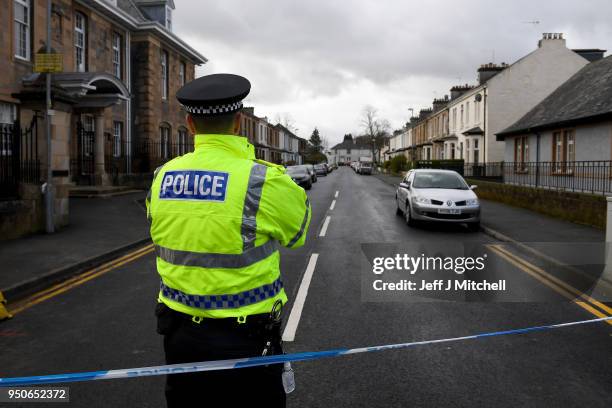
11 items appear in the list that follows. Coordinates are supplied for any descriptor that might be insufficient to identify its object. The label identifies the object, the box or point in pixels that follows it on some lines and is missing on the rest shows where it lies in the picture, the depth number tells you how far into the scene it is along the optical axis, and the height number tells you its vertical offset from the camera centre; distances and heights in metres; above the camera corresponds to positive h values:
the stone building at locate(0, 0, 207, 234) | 12.65 +3.53
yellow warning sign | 11.30 +2.56
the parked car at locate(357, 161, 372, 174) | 67.50 +1.47
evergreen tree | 162.71 +12.97
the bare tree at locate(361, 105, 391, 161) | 110.56 +10.17
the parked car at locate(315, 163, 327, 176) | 65.00 +1.27
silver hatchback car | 12.99 -0.49
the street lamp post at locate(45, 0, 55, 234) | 11.83 +0.28
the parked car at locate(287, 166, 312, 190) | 31.48 +0.29
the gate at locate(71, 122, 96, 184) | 21.78 +0.89
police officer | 2.21 -0.31
